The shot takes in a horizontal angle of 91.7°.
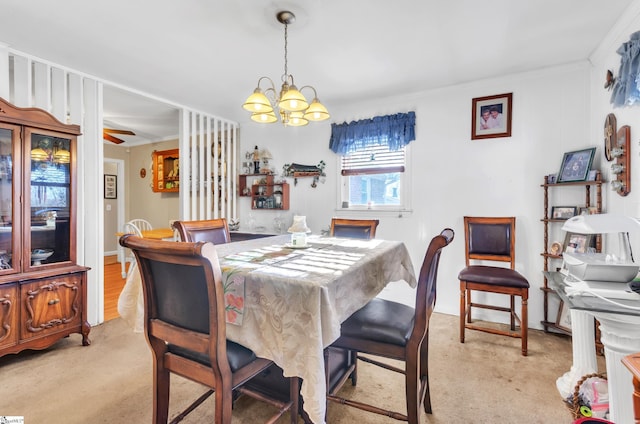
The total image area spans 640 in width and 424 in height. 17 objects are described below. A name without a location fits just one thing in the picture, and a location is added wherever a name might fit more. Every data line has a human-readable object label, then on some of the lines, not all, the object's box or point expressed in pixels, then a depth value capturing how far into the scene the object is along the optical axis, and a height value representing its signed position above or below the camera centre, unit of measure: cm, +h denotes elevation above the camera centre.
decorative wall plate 220 +55
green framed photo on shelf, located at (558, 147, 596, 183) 249 +37
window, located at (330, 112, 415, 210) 342 +59
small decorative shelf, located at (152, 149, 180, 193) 540 +67
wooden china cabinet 220 -20
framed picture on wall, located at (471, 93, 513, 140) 294 +91
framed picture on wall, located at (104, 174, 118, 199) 603 +45
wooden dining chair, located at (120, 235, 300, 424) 108 -44
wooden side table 86 -46
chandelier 182 +66
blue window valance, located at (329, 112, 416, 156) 336 +87
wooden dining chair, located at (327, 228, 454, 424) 134 -56
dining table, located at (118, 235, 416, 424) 113 -39
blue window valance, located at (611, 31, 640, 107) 178 +81
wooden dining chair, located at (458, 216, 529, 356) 243 -51
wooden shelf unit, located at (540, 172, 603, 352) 239 -11
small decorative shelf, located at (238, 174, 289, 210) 415 +26
